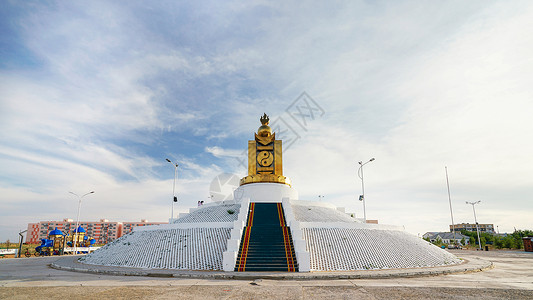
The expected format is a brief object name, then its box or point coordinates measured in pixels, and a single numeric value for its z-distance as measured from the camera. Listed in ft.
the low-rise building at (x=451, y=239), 226.50
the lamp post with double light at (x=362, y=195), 110.97
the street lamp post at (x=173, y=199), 110.73
